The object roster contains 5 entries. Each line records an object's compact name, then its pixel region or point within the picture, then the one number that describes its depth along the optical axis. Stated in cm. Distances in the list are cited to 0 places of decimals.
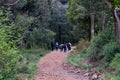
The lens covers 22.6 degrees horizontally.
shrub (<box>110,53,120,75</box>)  1298
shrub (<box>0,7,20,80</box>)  927
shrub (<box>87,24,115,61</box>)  1797
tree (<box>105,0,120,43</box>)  1617
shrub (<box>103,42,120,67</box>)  1535
